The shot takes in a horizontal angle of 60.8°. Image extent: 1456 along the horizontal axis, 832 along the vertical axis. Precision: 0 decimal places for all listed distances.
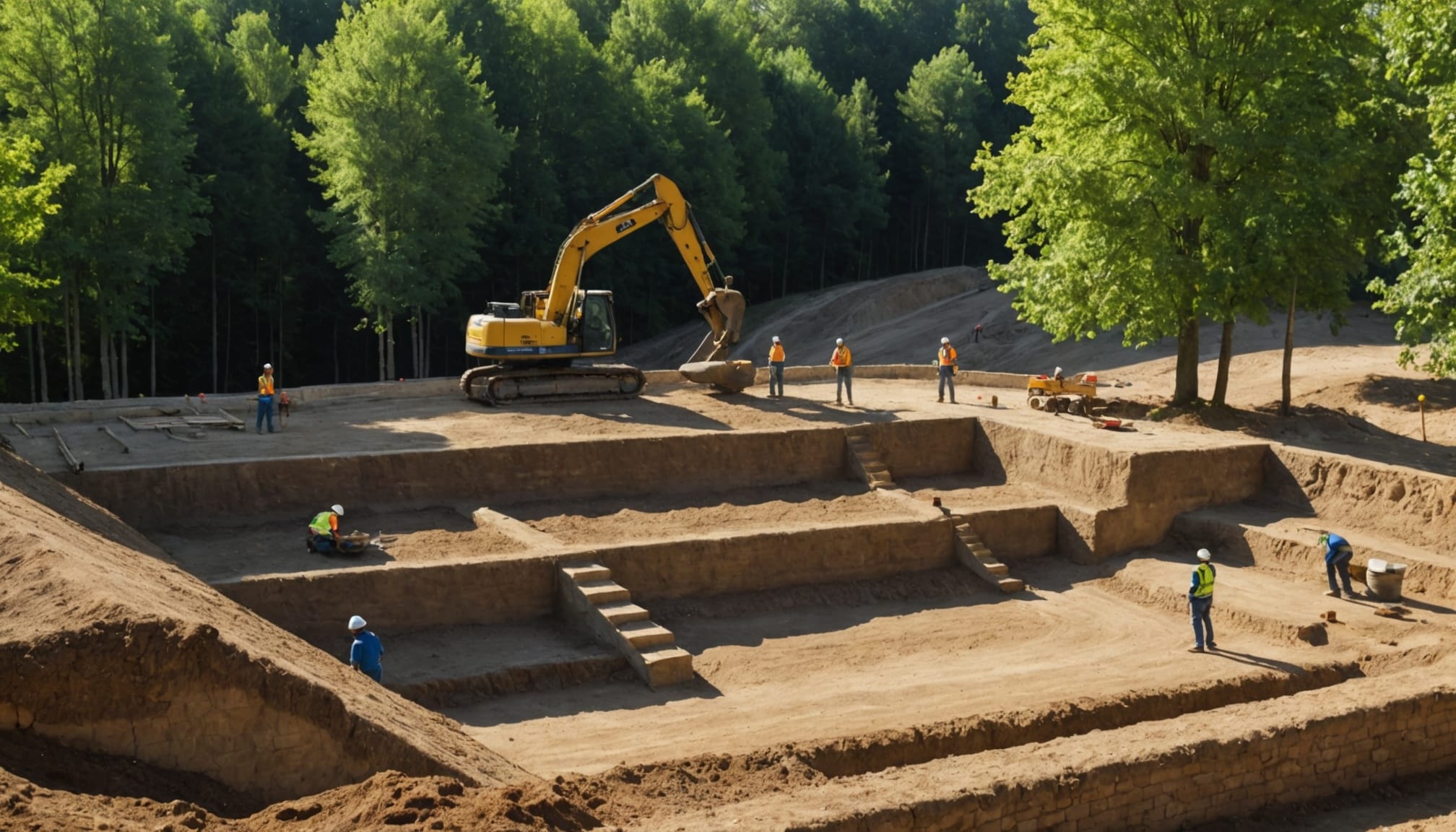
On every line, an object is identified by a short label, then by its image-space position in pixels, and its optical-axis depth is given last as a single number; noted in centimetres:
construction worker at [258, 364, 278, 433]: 2370
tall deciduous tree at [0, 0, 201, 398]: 3216
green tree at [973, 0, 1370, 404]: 2461
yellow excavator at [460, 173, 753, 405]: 2711
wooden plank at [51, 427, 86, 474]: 1930
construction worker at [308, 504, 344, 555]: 1847
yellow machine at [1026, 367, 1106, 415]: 2783
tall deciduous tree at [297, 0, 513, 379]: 3647
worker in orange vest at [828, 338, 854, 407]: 2702
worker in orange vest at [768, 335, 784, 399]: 2800
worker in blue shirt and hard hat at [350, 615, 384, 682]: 1427
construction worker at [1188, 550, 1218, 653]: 1727
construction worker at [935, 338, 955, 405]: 2817
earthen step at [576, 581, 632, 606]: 1802
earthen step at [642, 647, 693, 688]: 1656
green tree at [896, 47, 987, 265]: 6869
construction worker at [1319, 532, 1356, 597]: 1925
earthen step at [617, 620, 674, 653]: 1698
